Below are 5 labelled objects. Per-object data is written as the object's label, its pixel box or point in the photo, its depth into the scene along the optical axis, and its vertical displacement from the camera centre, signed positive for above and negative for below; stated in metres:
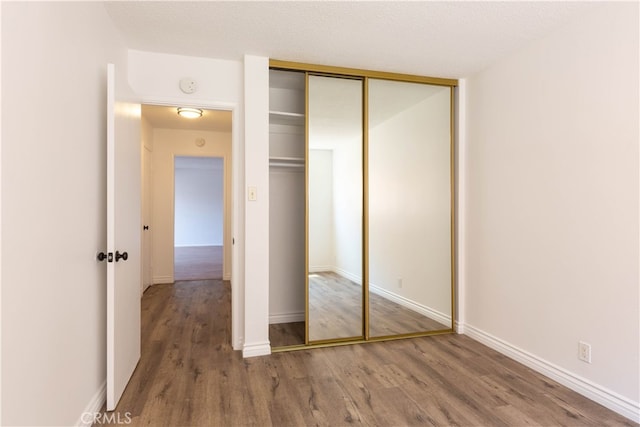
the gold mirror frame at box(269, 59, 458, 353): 3.00 +0.44
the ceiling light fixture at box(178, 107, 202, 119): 4.57 +1.37
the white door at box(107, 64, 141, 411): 2.00 -0.12
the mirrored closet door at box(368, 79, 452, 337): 3.31 +0.00
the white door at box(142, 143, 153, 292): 5.25 -0.05
